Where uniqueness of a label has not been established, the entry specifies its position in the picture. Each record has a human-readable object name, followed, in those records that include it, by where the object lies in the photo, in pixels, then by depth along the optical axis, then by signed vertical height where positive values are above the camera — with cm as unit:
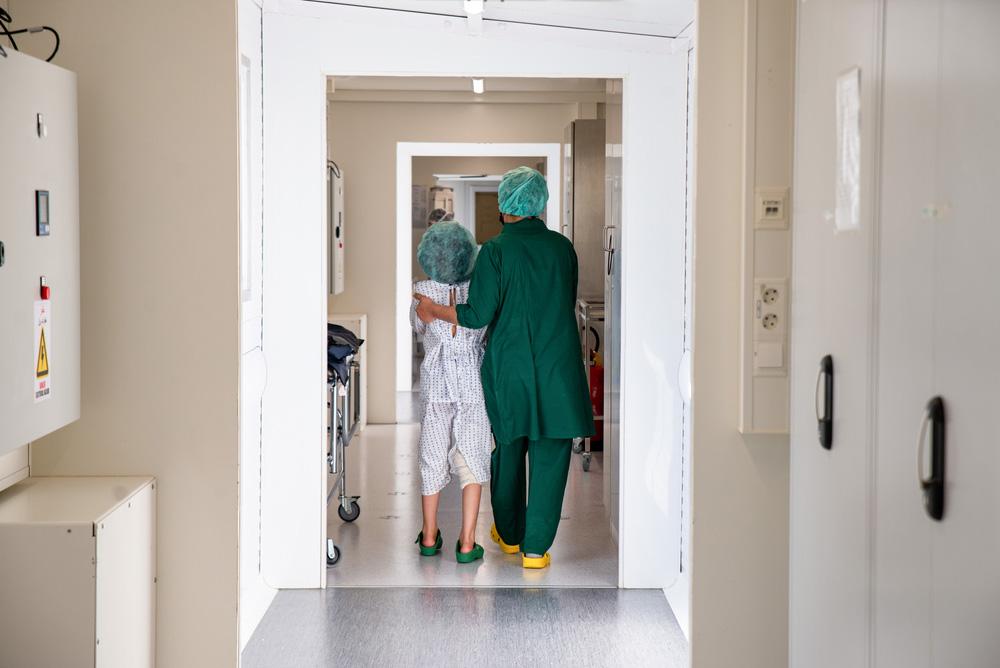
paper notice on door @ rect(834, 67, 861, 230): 218 +30
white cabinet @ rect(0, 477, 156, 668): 251 -69
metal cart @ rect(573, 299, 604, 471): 707 -23
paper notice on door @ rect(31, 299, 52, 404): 256 -14
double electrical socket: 280 -4
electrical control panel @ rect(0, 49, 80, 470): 240 +9
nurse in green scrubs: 470 -22
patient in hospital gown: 486 -45
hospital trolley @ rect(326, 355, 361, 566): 490 -70
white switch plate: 277 +22
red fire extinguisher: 712 -56
